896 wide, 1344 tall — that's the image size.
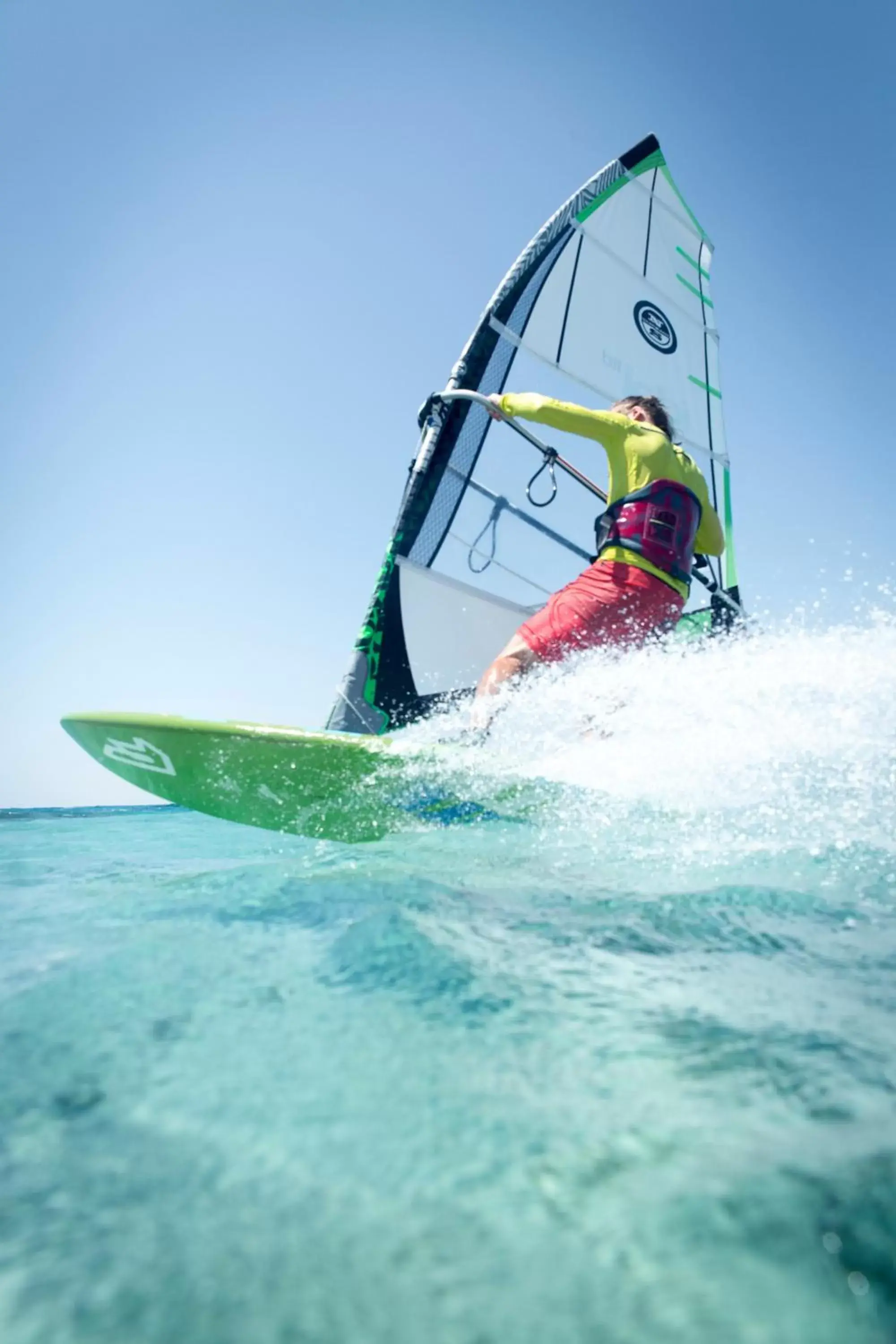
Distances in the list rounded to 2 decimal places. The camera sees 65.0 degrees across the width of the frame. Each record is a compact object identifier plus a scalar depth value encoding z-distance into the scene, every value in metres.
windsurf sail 5.11
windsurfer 3.48
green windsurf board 3.07
